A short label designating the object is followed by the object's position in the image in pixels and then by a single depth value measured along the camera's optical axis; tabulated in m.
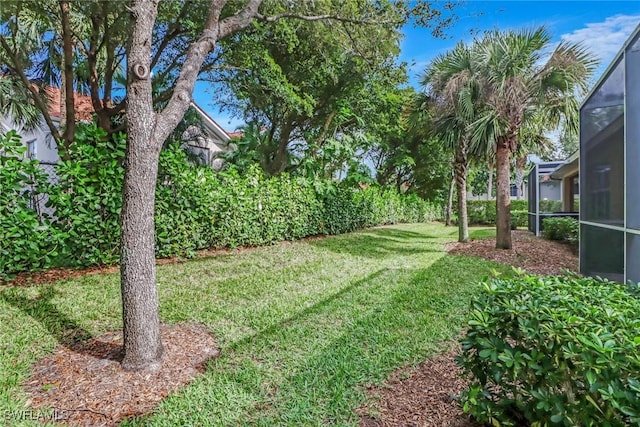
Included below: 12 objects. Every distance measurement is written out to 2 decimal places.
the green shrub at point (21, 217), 4.51
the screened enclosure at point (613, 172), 3.56
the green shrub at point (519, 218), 18.82
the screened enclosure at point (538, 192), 13.09
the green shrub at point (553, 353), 1.35
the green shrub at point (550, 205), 19.19
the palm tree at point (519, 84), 7.46
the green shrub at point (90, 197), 5.01
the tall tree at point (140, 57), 2.72
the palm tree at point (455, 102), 8.49
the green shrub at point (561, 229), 10.51
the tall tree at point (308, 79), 7.94
